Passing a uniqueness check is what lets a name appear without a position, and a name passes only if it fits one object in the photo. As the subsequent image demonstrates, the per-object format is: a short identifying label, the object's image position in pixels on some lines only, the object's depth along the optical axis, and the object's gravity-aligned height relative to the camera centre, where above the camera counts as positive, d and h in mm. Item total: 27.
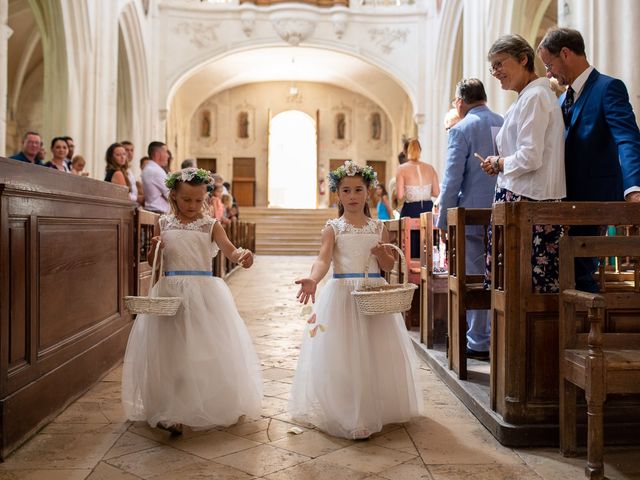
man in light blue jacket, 3920 +412
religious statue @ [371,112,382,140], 23375 +4266
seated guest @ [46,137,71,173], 6399 +913
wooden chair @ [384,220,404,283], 5195 +57
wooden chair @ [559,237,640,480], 2182 -384
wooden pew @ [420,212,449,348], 4383 -345
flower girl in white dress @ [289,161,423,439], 2752 -446
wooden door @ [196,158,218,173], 23422 +2944
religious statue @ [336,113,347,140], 23531 +4331
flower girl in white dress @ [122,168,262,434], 2807 -437
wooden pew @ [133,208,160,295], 4727 -6
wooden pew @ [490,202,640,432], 2578 -349
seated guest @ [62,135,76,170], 6698 +1019
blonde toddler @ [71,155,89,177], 7484 +932
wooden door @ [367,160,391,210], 23344 +2777
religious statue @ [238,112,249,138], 23406 +4387
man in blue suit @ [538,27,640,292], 2703 +509
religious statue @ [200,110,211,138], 23219 +4295
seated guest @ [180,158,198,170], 6657 +851
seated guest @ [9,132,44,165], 6050 +901
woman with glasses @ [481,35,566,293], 2730 +359
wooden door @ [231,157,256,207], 23344 +2280
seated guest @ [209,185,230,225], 8991 +537
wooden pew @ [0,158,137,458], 2584 -228
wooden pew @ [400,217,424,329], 4988 -163
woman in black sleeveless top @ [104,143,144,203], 5997 +747
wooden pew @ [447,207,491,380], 3445 -238
